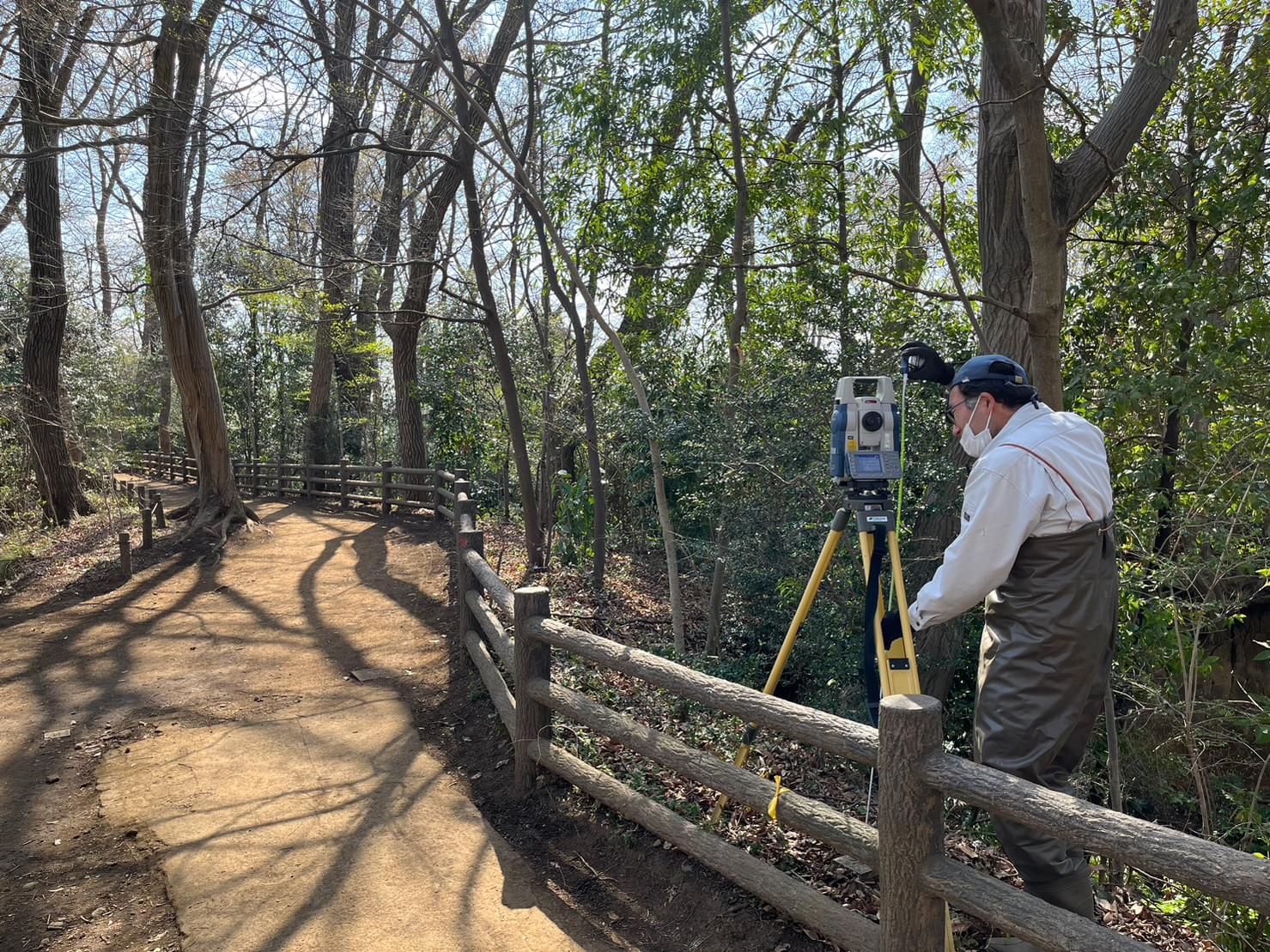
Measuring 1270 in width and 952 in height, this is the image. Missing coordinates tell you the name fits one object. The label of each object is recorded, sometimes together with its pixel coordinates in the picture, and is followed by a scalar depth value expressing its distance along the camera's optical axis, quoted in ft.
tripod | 9.80
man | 8.53
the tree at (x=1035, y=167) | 14.01
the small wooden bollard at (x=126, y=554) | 32.76
